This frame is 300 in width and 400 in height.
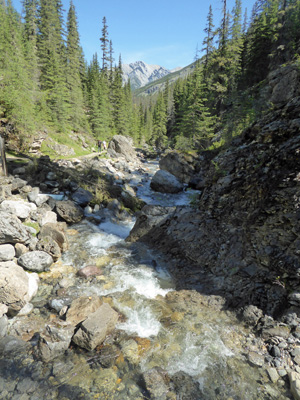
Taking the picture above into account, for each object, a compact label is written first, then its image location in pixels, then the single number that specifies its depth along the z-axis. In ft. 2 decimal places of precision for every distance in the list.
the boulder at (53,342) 15.39
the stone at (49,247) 26.73
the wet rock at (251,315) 17.67
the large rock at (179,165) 72.43
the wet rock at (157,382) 13.48
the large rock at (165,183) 63.10
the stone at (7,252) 22.61
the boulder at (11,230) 23.94
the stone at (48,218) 32.46
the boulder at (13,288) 18.66
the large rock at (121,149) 113.18
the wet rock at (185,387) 13.55
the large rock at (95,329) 16.05
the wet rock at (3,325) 16.91
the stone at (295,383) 12.85
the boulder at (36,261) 23.98
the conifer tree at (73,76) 112.78
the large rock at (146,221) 33.65
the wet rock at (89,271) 24.84
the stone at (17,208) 28.43
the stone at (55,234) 29.02
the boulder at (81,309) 18.29
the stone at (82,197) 43.21
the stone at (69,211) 37.58
